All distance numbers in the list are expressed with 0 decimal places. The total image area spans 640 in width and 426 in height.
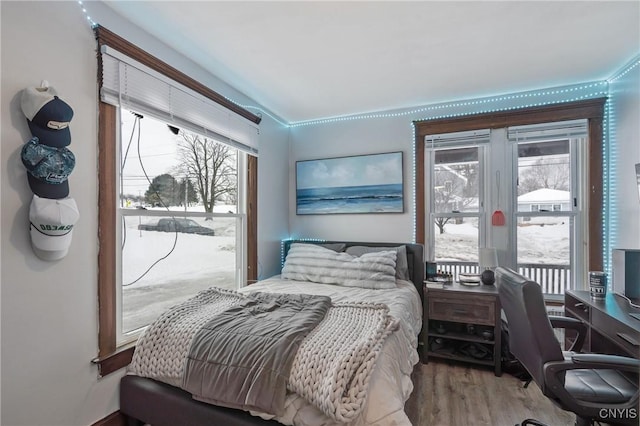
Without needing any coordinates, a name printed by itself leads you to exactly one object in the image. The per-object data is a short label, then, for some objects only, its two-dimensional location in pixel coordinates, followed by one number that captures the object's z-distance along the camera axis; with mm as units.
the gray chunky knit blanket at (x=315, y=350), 1204
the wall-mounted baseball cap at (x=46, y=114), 1351
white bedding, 1222
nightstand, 2537
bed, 1220
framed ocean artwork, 3354
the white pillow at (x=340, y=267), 2725
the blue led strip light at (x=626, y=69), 2296
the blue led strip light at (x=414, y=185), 3275
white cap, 1366
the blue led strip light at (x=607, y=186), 2645
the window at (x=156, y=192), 1731
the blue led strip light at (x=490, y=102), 2717
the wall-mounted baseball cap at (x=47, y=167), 1353
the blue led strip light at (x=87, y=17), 1614
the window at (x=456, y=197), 3129
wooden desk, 1525
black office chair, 1323
